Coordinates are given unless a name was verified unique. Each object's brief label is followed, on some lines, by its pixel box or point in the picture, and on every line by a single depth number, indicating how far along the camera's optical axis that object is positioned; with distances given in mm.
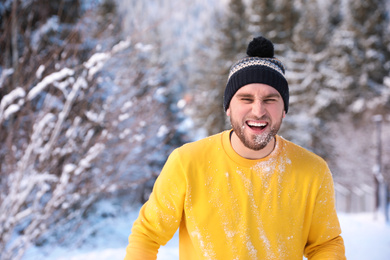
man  1597
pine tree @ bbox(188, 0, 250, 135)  20141
